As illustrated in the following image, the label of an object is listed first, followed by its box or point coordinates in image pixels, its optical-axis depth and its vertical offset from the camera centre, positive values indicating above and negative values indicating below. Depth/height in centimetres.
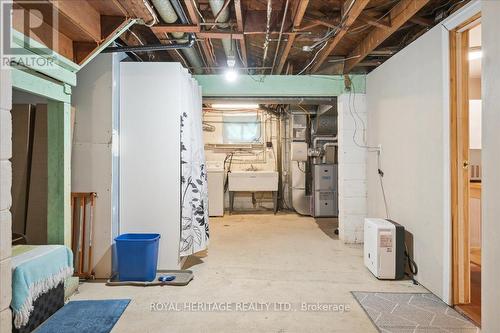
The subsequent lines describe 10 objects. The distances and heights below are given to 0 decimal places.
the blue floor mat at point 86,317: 187 -106
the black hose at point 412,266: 261 -90
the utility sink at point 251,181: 591 -27
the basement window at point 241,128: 646 +92
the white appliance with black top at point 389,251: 261 -76
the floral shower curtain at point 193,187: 287 -20
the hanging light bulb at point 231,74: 337 +115
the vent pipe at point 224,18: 223 +130
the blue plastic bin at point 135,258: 255 -82
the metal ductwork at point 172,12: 218 +127
